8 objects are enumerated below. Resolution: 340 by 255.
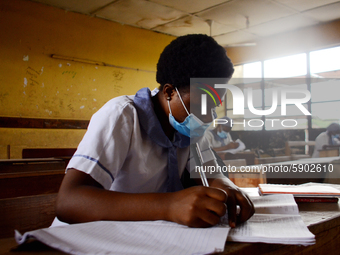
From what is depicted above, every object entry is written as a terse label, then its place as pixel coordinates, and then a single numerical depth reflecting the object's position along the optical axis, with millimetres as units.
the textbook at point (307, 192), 1121
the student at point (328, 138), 5598
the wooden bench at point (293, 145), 5587
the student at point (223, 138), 5953
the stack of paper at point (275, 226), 611
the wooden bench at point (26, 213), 849
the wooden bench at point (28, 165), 2174
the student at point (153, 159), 727
